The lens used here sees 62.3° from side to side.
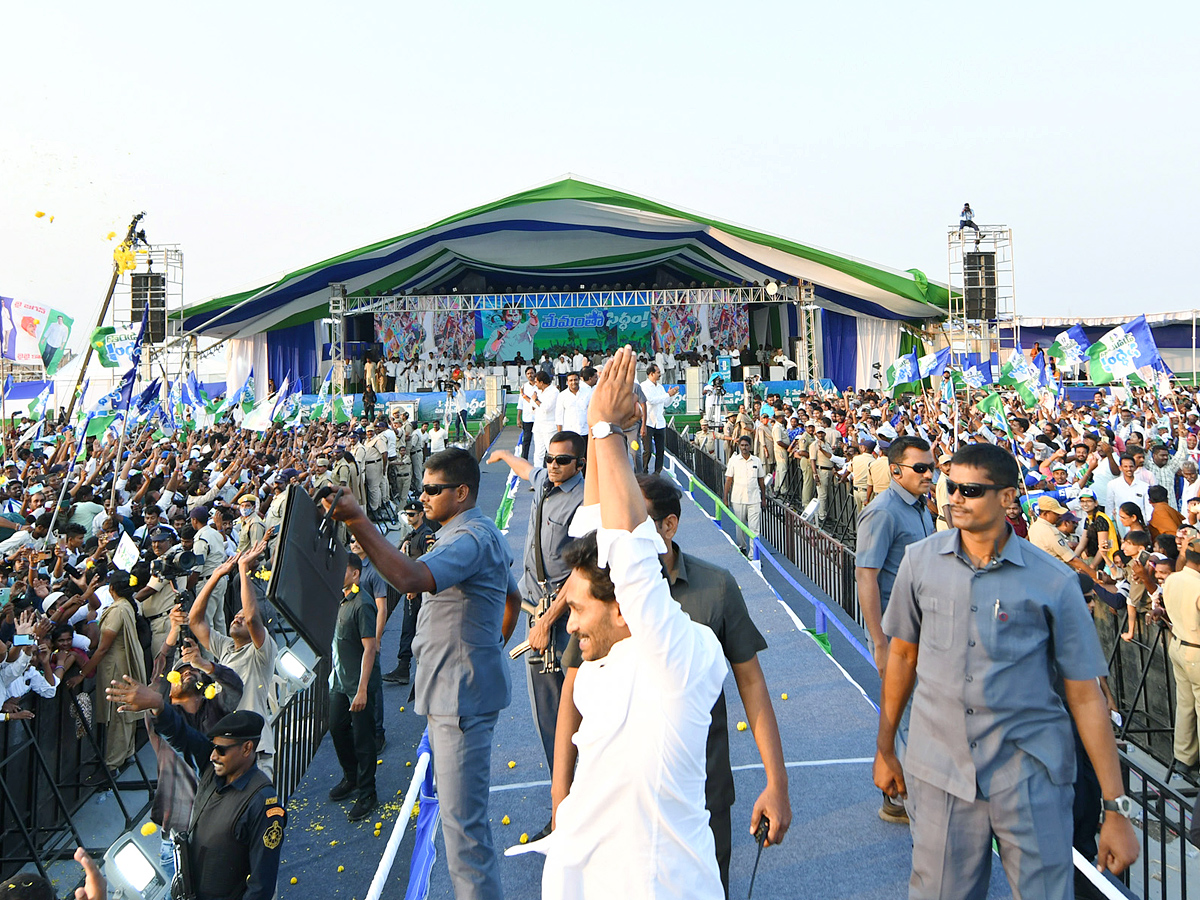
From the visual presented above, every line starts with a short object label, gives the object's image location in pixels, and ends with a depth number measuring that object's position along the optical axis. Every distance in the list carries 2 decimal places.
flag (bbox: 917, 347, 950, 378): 16.95
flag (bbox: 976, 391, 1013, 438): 10.33
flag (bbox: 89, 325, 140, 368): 13.31
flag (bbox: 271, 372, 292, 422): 15.29
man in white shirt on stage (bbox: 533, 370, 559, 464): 10.03
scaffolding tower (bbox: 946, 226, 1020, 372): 25.31
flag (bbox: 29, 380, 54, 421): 13.66
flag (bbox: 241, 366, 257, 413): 22.53
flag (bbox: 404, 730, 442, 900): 3.57
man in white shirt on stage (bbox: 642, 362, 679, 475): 9.66
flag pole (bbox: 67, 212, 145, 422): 13.34
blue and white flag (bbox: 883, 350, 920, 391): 17.38
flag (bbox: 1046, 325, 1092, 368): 15.18
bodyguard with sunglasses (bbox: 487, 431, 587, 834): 4.04
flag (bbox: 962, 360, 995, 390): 15.65
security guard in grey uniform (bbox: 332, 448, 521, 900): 3.32
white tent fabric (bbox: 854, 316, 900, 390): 29.34
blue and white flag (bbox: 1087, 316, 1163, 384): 12.96
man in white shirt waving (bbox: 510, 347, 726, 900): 2.05
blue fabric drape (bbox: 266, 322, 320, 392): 31.28
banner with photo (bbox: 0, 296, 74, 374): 10.62
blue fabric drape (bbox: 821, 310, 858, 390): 30.83
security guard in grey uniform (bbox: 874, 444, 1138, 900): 2.78
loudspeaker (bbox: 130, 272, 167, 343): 25.77
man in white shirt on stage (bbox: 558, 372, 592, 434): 8.62
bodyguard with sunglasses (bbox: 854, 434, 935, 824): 4.17
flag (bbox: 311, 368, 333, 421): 18.19
